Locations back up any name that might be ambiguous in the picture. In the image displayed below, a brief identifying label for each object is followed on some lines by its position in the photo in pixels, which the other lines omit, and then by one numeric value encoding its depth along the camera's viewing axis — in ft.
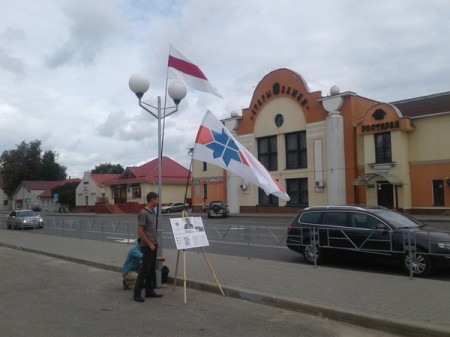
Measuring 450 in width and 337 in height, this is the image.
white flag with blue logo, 28.86
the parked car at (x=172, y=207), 183.02
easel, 28.54
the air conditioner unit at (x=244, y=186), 152.46
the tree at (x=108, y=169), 381.60
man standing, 26.94
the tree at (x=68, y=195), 250.78
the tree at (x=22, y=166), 338.95
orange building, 111.24
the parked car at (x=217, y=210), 133.28
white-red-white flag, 31.89
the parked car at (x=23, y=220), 101.35
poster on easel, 28.84
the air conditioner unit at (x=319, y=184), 129.52
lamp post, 32.09
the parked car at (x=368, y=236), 32.01
